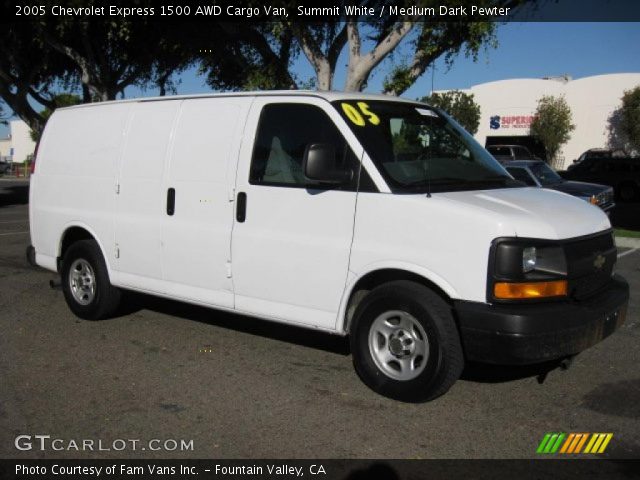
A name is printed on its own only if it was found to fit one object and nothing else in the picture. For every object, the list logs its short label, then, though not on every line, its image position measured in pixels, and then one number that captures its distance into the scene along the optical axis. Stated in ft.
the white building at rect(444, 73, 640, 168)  144.97
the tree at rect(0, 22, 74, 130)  67.36
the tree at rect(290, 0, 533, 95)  42.57
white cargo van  13.41
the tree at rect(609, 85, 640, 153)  133.90
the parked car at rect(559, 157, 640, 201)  86.12
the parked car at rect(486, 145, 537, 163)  88.12
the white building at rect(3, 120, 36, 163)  285.84
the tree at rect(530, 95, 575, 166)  146.30
